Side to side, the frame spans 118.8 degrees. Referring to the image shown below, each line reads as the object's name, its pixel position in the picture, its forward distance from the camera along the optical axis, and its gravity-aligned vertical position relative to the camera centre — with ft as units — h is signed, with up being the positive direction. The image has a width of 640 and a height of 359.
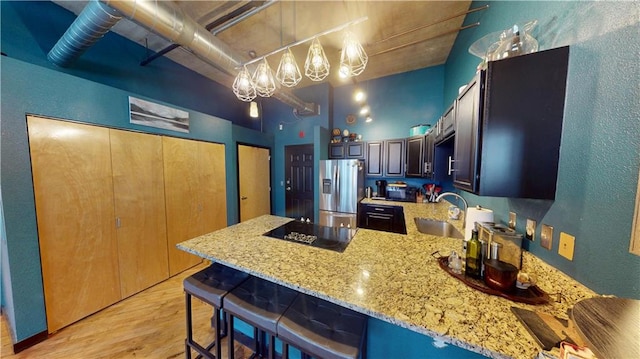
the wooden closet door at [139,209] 7.06 -1.69
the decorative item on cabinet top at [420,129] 10.77 +2.23
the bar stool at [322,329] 2.94 -2.74
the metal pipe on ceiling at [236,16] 6.61 +5.68
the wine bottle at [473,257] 3.26 -1.56
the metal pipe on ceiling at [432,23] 6.04 +5.68
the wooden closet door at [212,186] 9.81 -1.04
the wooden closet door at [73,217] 5.52 -1.63
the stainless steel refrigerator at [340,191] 11.26 -1.42
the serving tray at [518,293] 2.65 -1.85
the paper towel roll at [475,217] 4.43 -1.14
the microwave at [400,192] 11.56 -1.50
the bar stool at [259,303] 3.53 -2.75
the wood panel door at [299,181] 13.98 -1.02
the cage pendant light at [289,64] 5.53 +3.04
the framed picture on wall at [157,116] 7.28 +2.15
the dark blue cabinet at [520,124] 3.08 +0.76
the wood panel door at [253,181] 12.85 -0.99
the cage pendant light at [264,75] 5.91 +2.97
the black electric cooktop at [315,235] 4.82 -1.94
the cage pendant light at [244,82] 6.21 +2.88
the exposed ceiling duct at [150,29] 5.16 +4.24
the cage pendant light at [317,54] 5.10 +3.08
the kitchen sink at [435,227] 6.90 -2.26
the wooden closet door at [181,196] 8.50 -1.40
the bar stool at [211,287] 4.17 -2.76
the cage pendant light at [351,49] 4.64 +3.00
